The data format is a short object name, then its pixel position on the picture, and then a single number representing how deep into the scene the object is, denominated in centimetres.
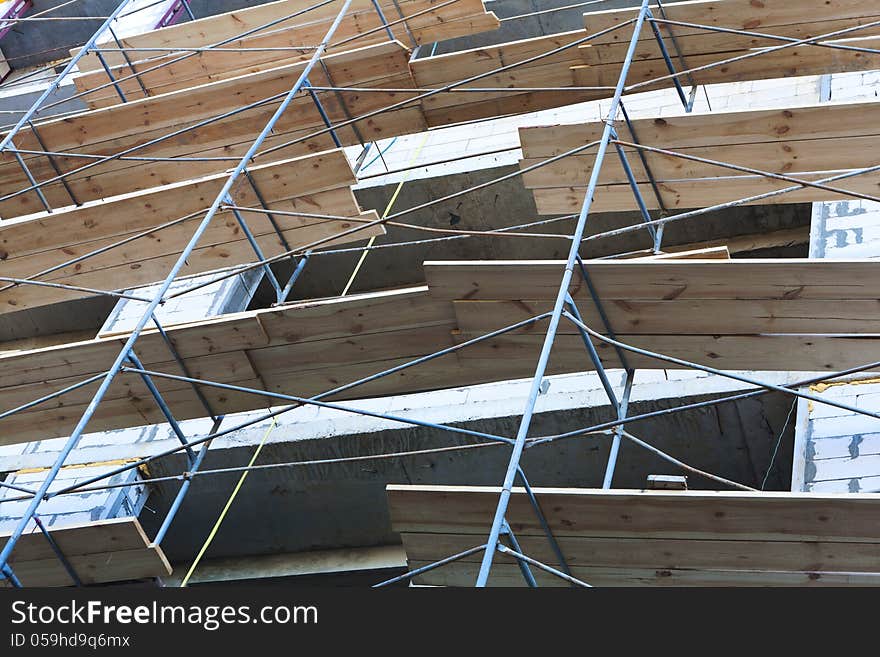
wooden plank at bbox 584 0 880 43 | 1755
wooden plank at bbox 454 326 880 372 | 1266
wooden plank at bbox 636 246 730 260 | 1321
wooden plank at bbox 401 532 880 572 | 1070
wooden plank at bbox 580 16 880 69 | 1770
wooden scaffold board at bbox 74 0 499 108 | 2112
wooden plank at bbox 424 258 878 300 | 1218
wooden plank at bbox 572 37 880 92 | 1737
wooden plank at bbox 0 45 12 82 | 3231
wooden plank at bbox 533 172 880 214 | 1507
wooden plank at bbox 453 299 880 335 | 1237
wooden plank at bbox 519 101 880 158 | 1477
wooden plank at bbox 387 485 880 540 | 1049
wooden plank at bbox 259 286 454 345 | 1387
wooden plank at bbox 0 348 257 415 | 1466
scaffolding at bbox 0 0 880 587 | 1164
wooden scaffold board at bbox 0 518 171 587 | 1431
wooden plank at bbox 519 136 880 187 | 1491
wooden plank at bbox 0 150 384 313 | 1703
